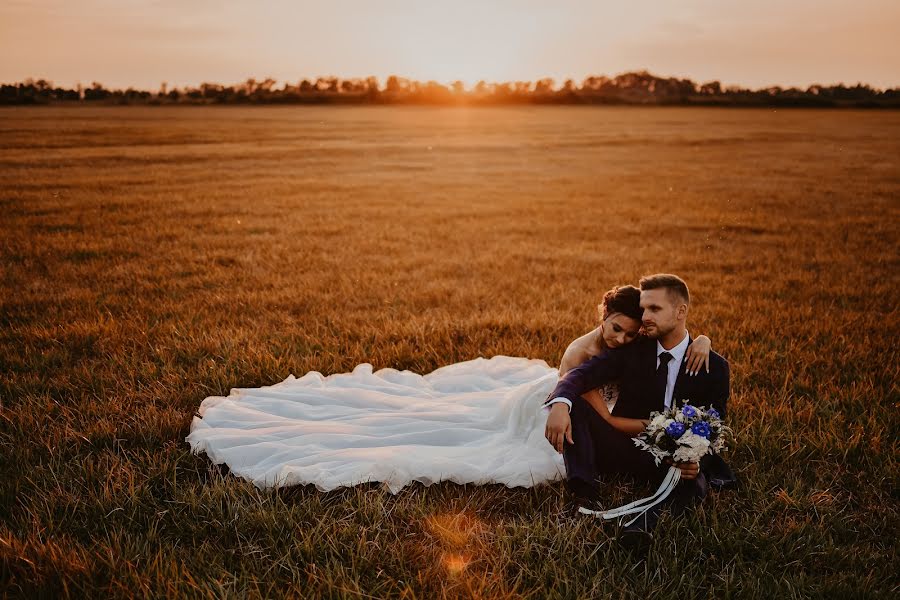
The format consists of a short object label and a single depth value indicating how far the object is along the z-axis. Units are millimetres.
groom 3418
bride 3713
